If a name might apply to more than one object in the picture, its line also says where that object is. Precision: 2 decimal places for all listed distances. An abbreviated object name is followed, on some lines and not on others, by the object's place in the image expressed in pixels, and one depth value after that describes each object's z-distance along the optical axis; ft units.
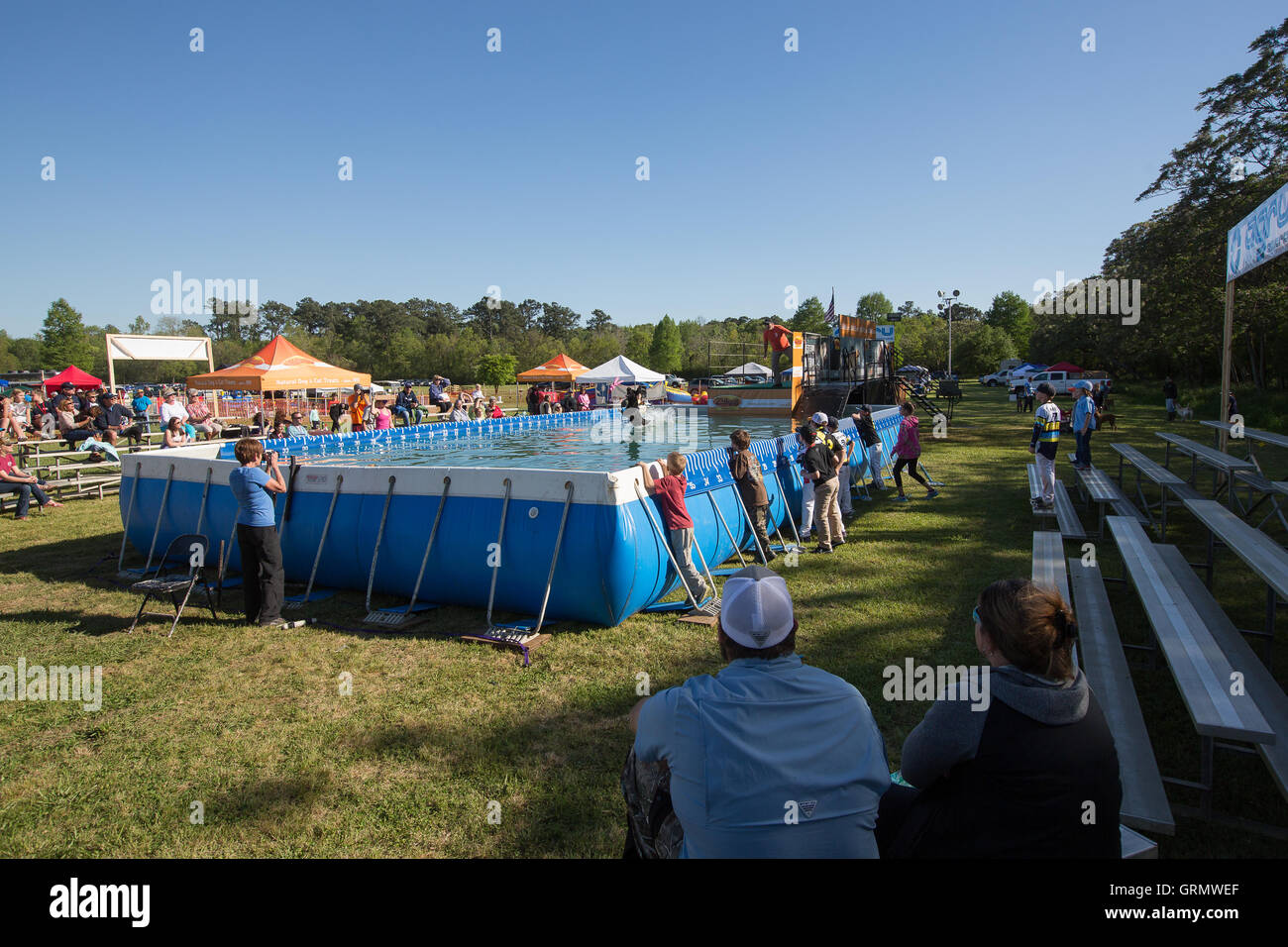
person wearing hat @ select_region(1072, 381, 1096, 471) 40.19
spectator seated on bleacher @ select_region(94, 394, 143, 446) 60.13
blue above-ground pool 20.74
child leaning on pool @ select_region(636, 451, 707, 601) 21.93
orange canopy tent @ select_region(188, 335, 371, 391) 64.85
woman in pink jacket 39.42
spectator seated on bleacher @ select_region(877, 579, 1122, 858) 6.44
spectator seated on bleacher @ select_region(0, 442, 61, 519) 40.65
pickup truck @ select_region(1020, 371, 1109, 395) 139.23
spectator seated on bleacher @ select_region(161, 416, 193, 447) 45.37
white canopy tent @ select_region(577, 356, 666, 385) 105.40
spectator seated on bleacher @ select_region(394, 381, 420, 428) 86.58
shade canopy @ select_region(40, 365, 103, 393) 116.04
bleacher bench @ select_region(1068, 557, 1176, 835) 9.66
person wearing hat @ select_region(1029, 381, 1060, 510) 32.81
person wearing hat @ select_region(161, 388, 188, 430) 61.93
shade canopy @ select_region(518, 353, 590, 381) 104.99
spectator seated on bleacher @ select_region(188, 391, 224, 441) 59.93
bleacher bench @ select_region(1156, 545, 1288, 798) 10.03
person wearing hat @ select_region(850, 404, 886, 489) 40.45
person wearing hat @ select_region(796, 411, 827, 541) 31.19
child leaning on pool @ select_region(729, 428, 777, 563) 26.96
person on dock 73.08
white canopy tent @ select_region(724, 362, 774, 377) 184.94
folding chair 21.72
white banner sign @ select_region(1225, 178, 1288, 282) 23.16
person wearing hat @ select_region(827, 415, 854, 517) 33.24
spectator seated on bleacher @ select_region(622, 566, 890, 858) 6.11
